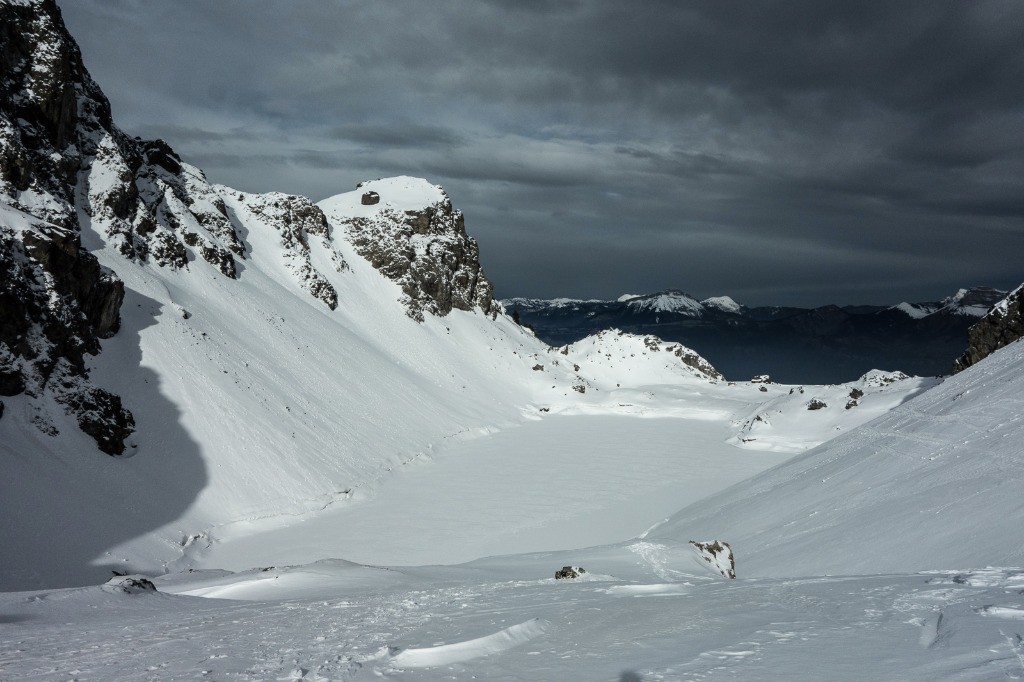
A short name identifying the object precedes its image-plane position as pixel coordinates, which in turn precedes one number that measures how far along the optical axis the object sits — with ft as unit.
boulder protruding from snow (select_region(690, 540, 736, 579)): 49.49
